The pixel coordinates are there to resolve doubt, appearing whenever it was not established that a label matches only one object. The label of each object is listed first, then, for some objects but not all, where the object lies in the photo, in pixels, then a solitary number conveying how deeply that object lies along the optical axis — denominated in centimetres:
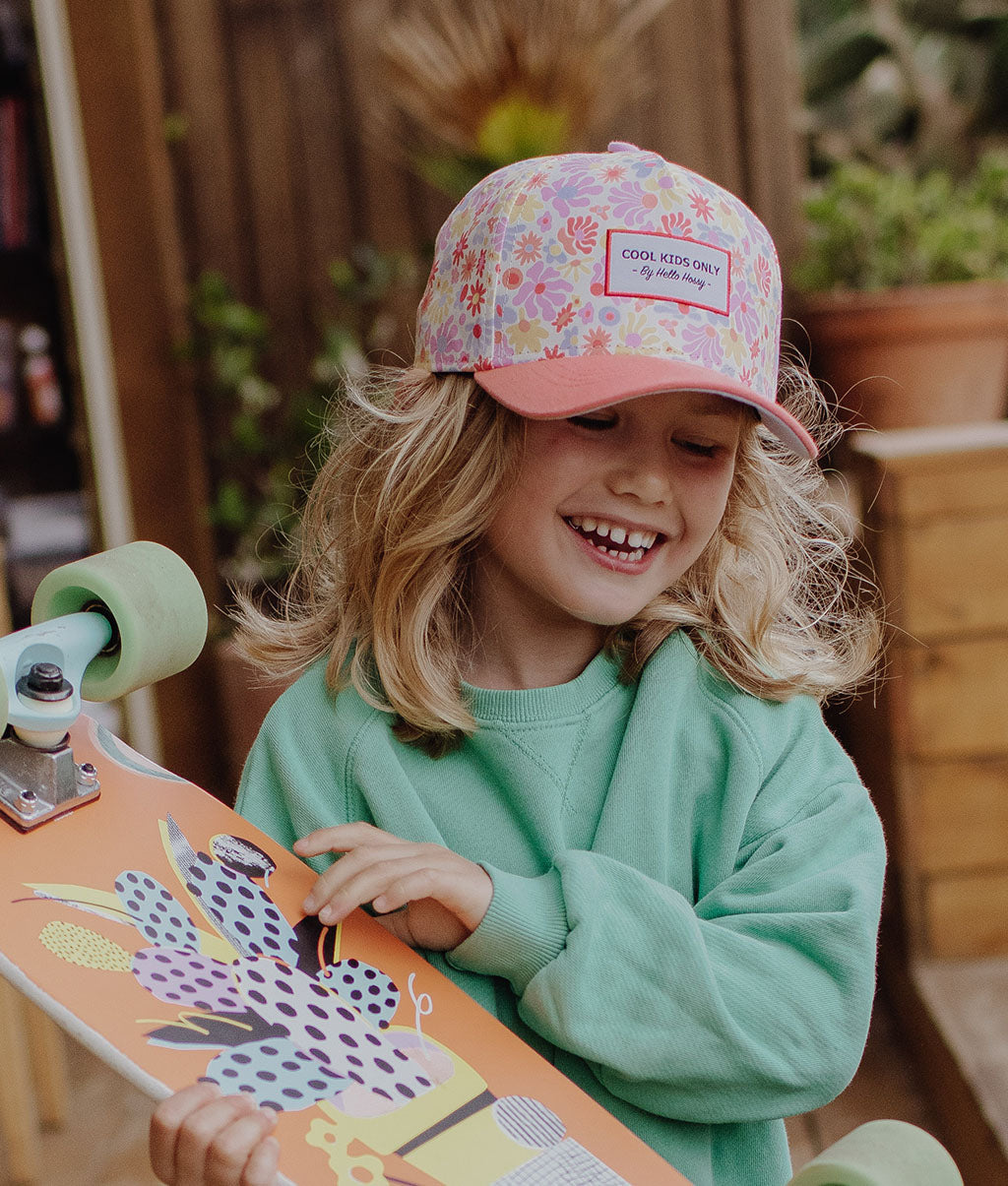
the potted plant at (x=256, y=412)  274
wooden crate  201
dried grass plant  250
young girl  86
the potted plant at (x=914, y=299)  219
